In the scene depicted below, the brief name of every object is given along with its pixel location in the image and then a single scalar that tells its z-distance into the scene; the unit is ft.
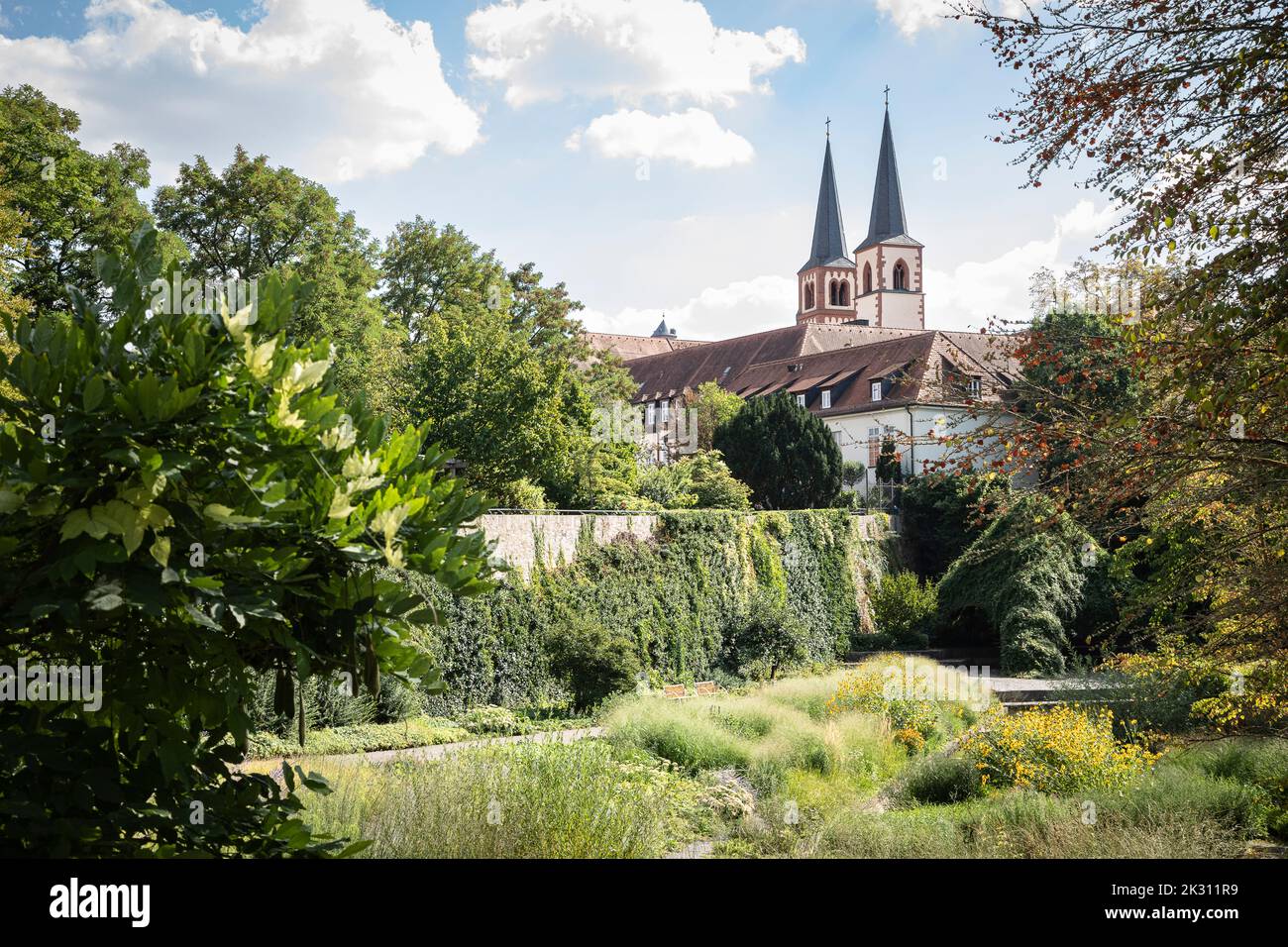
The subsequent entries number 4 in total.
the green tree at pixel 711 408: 142.61
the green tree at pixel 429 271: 114.21
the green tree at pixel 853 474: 131.38
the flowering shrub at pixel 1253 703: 22.91
